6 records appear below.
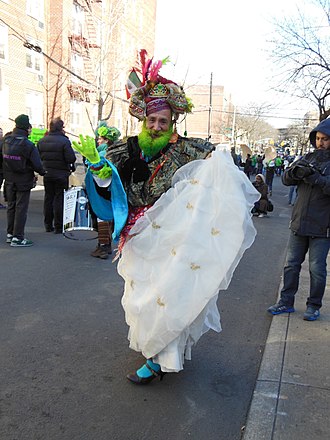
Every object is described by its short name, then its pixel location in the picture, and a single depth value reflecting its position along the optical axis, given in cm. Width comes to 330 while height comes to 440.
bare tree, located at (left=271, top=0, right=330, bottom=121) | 1318
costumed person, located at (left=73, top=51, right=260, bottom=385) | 254
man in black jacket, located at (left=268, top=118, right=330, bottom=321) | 381
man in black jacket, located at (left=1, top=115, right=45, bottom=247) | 648
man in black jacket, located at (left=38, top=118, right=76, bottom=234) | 757
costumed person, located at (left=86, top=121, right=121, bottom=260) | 577
